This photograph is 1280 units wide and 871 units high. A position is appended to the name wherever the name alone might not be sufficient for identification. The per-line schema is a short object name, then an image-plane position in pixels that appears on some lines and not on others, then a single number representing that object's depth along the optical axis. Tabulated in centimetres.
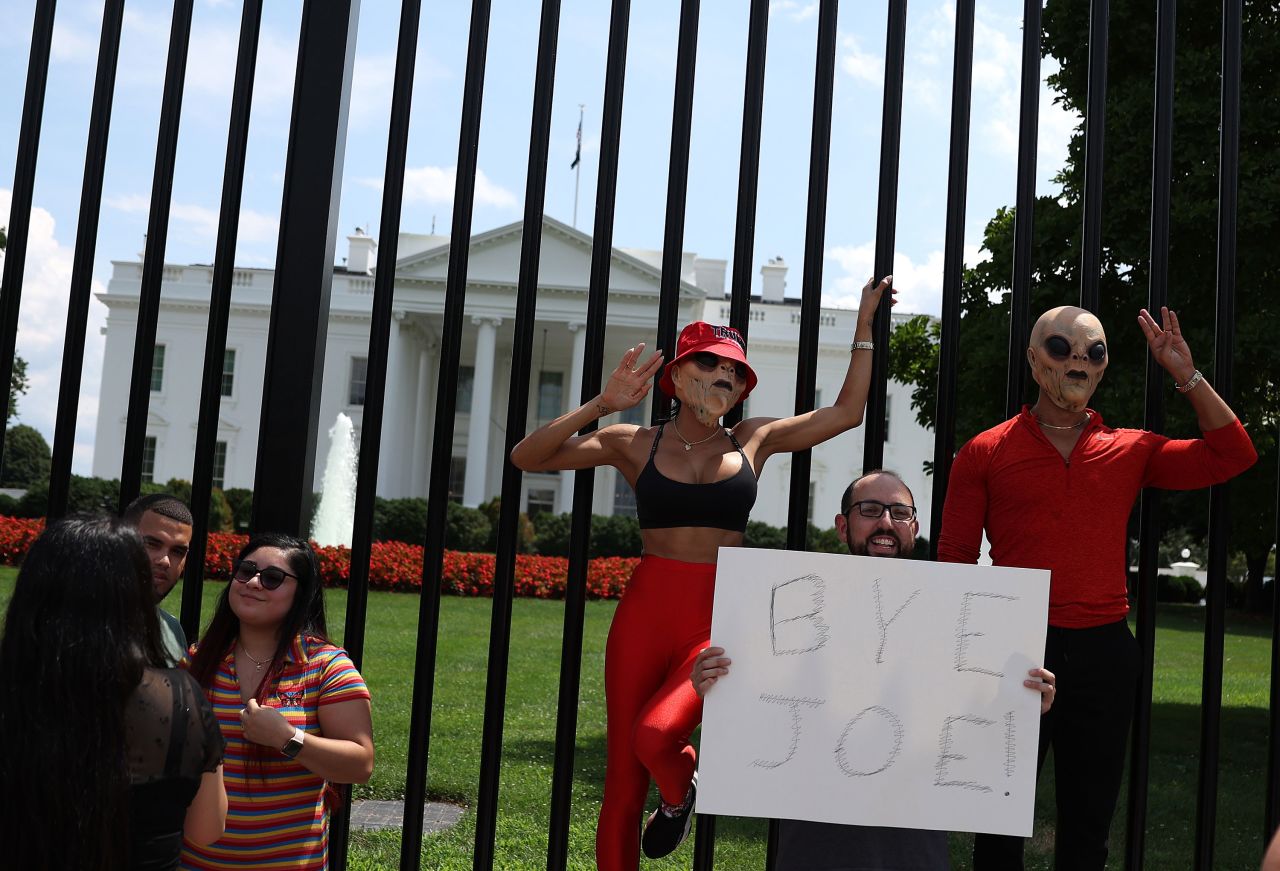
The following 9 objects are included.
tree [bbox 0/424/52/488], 5148
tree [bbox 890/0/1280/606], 892
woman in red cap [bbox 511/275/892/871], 316
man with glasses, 262
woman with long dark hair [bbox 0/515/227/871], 188
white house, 3497
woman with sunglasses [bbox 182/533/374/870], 256
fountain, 2556
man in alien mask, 312
